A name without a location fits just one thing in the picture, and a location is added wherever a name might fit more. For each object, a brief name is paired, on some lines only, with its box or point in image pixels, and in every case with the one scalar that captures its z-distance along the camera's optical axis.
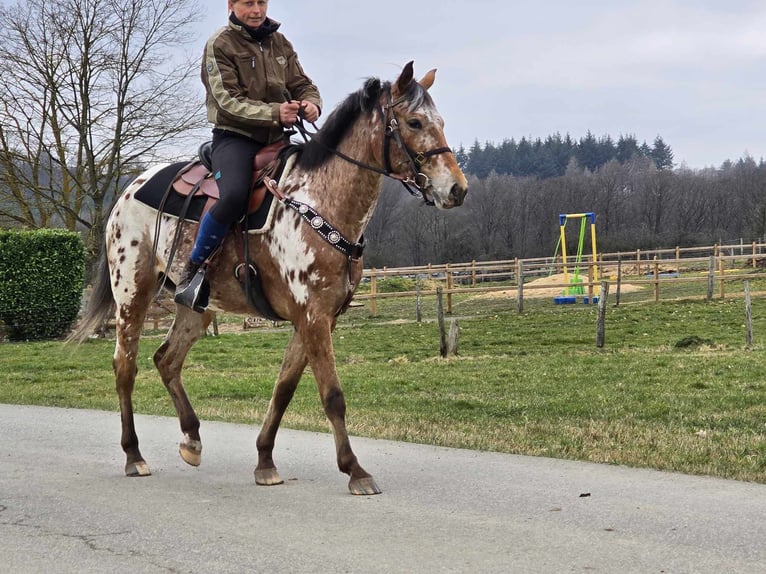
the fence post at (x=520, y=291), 32.84
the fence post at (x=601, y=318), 20.86
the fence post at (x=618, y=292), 32.81
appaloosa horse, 6.15
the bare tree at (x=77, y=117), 36.03
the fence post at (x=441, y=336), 20.38
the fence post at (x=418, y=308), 31.97
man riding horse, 6.70
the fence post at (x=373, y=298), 35.34
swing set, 35.94
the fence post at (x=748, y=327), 19.62
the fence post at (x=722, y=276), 33.72
